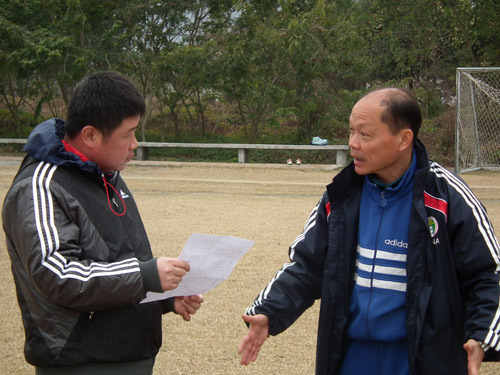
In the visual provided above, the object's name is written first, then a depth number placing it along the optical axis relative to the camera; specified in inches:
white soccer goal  609.3
